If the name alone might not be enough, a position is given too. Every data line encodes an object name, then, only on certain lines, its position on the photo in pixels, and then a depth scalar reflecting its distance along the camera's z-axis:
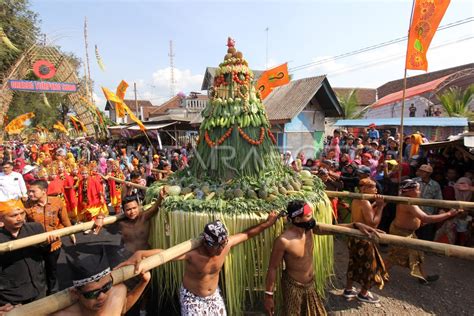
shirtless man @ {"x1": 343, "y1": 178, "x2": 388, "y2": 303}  3.84
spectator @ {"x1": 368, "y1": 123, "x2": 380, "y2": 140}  12.04
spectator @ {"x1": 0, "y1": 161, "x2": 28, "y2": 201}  5.70
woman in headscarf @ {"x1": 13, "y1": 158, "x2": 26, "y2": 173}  7.26
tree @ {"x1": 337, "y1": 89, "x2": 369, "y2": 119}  21.59
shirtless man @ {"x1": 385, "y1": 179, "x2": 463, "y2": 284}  4.04
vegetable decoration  3.47
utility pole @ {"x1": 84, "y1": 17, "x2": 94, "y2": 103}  28.33
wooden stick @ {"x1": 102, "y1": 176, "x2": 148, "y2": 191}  5.26
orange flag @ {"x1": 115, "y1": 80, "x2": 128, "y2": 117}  9.75
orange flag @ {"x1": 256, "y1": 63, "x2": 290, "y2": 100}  9.32
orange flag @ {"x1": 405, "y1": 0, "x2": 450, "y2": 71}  5.18
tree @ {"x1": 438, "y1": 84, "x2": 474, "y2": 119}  14.47
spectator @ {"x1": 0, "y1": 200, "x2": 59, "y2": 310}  2.94
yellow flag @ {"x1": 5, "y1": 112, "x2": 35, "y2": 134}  16.23
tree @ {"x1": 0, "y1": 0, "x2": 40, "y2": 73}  19.12
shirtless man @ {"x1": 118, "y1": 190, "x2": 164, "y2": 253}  3.83
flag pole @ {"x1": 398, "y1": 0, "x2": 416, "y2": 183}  5.27
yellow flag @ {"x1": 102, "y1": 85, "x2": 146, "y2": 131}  9.04
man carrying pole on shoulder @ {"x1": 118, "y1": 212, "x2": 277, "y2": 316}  2.76
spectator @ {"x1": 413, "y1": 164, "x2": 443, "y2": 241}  5.14
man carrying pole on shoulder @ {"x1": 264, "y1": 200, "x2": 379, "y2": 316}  2.95
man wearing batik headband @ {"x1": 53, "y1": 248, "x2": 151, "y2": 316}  1.91
